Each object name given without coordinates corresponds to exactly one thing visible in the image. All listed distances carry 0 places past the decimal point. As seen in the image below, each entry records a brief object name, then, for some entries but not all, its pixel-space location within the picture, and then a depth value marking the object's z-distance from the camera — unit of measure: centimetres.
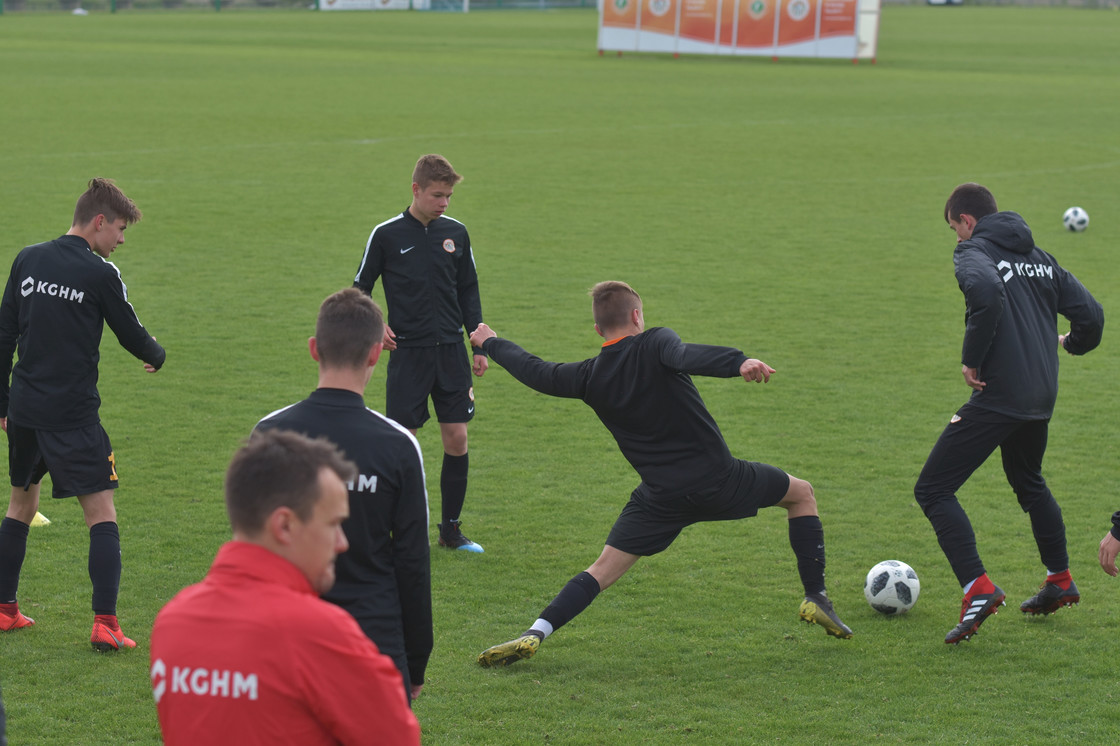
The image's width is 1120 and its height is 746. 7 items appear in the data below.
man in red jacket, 499
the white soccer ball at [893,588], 1293
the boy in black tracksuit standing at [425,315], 1469
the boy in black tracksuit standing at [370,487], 747
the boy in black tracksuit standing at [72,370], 1137
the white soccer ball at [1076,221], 3616
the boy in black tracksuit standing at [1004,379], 1213
